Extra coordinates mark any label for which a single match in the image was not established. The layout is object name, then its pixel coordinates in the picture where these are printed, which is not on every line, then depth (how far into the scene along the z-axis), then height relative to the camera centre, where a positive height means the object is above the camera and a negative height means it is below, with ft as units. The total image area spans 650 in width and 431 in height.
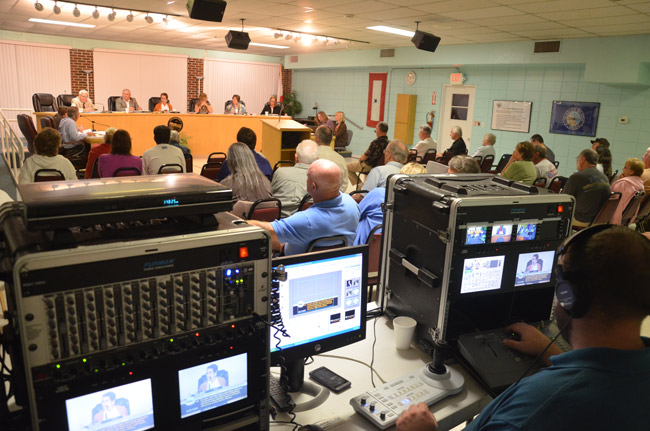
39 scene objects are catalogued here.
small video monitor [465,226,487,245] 6.01 -1.44
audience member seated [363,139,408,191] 15.28 -1.67
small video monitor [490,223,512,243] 6.17 -1.44
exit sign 34.32 +2.42
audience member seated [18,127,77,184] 15.96 -2.06
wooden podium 25.00 -1.62
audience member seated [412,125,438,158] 29.17 -1.78
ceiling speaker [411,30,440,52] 25.23 +3.62
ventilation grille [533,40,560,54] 27.76 +3.97
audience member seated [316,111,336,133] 35.40 -0.82
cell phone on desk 5.63 -3.08
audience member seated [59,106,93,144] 24.62 -1.68
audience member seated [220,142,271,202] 13.84 -2.04
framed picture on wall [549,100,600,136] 27.76 +0.08
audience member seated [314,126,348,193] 18.38 -1.57
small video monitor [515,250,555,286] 6.53 -1.97
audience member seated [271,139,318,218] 13.88 -2.24
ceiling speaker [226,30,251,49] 27.86 +3.53
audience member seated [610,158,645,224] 17.69 -2.19
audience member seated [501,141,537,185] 19.85 -2.00
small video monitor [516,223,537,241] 6.34 -1.45
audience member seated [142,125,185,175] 17.94 -1.97
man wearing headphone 3.36 -1.62
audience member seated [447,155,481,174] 11.65 -1.18
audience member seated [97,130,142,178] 16.66 -2.01
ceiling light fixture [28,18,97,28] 31.68 +4.63
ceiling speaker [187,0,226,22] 19.12 +3.54
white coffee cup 6.44 -2.80
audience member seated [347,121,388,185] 18.84 -1.88
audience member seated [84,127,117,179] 19.10 -2.11
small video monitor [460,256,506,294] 6.14 -1.96
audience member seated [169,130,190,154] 22.50 -1.72
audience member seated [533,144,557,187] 22.48 -2.12
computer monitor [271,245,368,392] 5.06 -2.09
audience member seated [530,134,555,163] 25.31 -1.29
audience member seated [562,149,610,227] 17.20 -2.37
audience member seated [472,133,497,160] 27.43 -1.81
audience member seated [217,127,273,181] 16.52 -1.30
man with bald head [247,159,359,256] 8.72 -1.93
